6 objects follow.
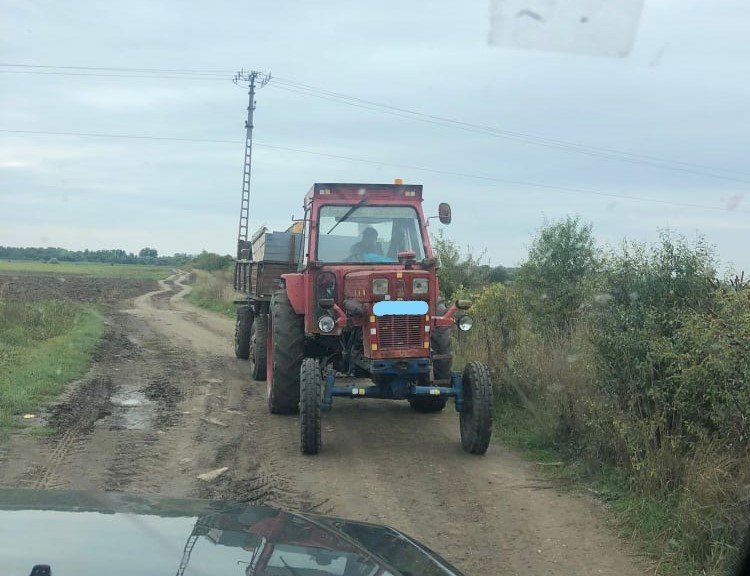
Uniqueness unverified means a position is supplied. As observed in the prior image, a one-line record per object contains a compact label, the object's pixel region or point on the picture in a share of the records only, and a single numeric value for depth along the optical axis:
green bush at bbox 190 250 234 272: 60.49
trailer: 12.20
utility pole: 30.09
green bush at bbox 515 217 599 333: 12.89
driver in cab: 9.09
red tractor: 7.82
